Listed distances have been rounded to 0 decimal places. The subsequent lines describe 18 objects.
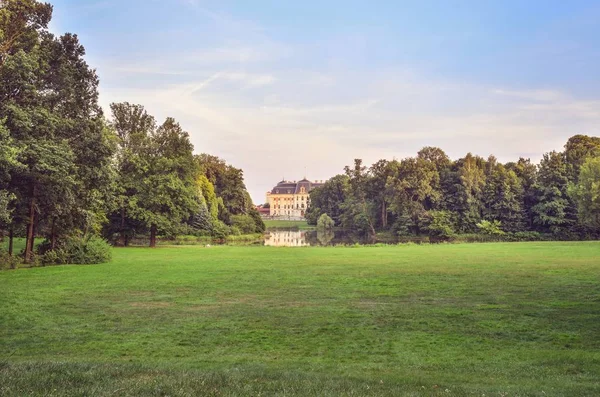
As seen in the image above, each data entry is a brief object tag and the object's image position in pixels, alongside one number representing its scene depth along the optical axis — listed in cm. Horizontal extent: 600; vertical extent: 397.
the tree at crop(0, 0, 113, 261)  2209
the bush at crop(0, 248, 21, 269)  2517
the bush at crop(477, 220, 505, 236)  7550
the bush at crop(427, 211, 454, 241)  7619
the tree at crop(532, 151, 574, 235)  7250
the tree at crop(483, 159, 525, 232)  7688
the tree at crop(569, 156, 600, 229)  5103
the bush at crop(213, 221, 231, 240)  7088
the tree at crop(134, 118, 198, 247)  4497
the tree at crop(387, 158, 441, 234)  8144
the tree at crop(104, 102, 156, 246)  4469
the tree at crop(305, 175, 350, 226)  13775
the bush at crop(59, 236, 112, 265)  2884
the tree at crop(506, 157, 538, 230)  7812
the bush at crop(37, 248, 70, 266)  2772
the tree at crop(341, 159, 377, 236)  9444
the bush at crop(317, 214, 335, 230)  12188
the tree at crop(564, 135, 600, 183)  7456
